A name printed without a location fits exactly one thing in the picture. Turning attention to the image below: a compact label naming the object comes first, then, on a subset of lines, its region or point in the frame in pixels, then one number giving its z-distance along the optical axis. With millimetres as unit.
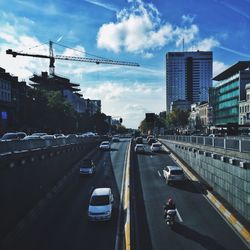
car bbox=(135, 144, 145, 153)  54449
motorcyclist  19771
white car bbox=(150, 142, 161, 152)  56550
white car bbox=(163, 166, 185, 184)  30450
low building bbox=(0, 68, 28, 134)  72973
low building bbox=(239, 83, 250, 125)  81184
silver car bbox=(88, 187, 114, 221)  20931
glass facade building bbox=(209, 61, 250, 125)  88760
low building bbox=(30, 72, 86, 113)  133101
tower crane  92201
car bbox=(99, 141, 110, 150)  59014
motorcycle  19537
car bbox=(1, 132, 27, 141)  33109
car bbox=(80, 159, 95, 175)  36047
